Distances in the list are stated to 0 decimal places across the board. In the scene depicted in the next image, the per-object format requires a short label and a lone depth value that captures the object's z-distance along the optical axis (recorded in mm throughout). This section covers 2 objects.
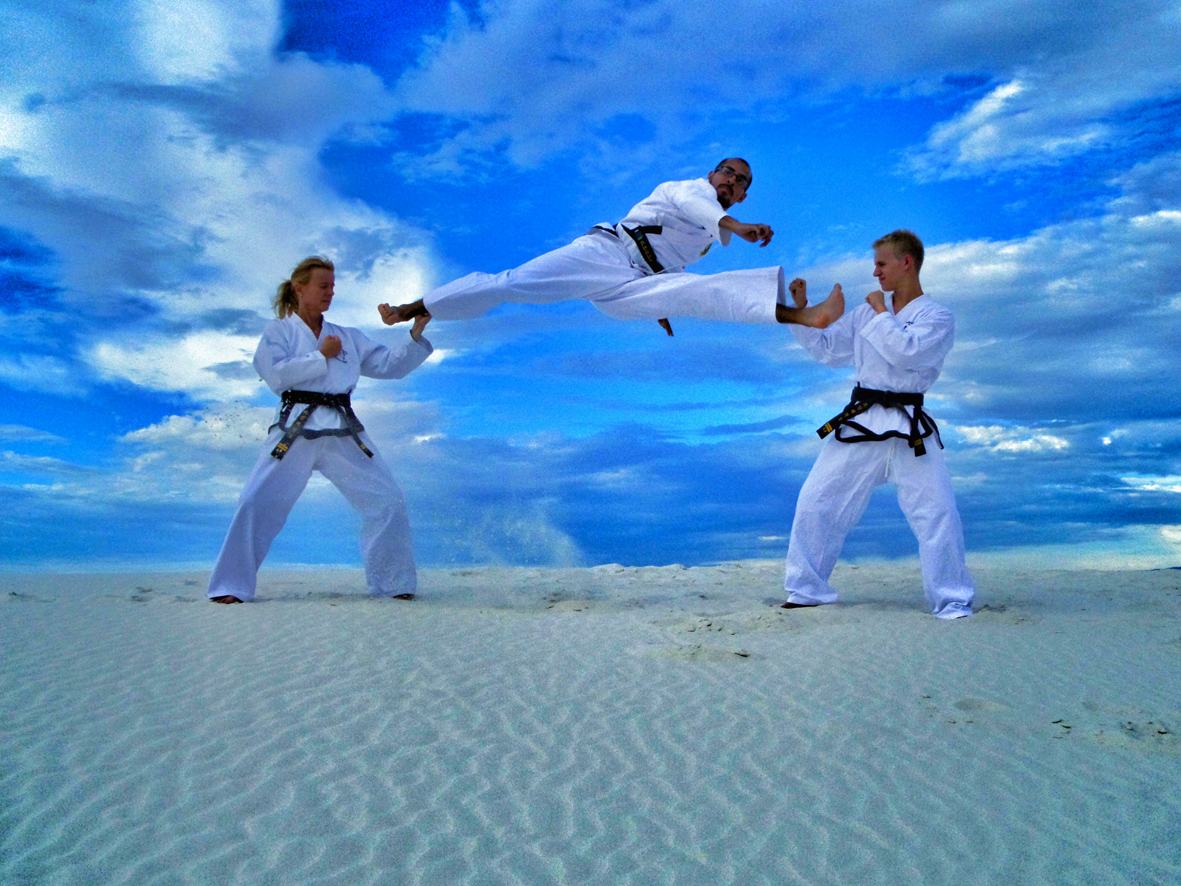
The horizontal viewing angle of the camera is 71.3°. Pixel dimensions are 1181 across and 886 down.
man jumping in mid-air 4668
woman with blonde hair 5676
